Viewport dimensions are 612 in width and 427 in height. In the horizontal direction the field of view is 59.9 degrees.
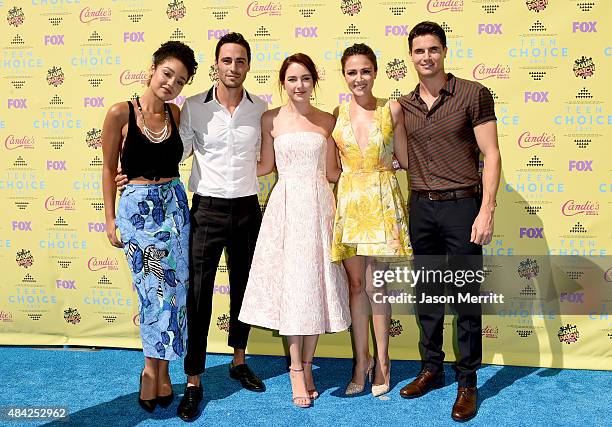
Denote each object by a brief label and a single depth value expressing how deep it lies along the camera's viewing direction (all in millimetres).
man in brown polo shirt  3133
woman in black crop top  2996
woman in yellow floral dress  3154
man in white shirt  3264
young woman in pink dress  3166
